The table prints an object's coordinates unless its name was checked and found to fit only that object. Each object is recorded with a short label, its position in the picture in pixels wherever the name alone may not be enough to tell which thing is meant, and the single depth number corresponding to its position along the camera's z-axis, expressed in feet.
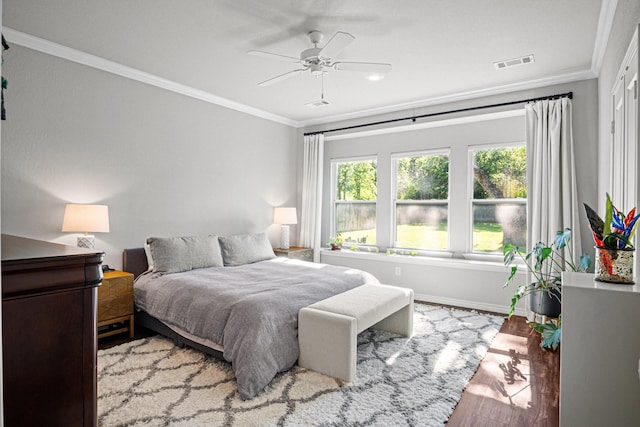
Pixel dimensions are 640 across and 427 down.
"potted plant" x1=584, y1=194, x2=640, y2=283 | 5.62
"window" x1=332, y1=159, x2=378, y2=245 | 18.94
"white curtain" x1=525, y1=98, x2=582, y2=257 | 12.53
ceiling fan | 9.14
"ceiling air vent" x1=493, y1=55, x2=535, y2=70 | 11.39
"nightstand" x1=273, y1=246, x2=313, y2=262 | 17.71
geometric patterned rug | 7.20
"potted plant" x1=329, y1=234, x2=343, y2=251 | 19.17
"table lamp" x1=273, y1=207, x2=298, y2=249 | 18.04
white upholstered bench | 8.61
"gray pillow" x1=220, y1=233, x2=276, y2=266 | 14.51
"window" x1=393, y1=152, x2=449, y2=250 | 16.78
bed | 8.53
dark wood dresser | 2.86
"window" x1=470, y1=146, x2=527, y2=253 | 14.97
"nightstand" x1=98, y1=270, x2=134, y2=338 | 10.71
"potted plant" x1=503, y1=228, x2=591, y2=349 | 10.44
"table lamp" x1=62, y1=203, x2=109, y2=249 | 10.66
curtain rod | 12.91
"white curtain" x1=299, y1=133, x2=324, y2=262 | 19.11
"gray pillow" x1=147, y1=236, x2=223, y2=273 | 12.32
